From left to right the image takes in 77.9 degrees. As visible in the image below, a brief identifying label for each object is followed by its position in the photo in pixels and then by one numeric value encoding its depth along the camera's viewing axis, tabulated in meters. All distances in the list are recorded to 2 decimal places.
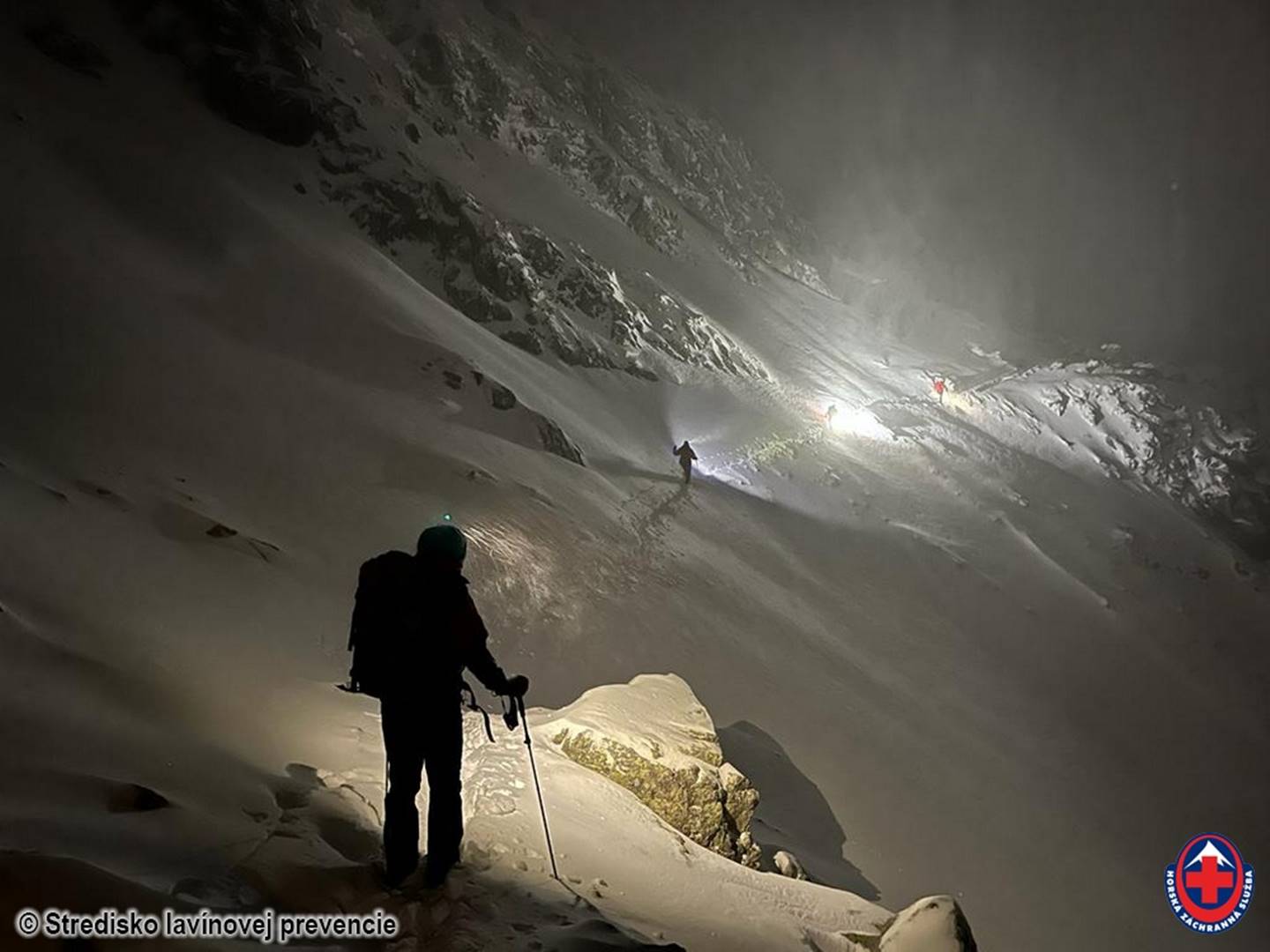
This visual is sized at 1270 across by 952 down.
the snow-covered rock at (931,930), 5.89
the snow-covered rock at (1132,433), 63.66
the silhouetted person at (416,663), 4.12
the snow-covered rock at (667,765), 7.74
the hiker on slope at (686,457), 26.06
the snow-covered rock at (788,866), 9.30
